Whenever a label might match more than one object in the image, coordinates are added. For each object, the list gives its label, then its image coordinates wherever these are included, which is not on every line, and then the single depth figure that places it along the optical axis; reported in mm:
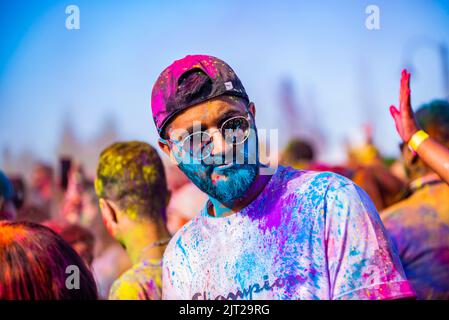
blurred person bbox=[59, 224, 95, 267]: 3544
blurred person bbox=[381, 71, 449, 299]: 3012
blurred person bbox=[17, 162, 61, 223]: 6634
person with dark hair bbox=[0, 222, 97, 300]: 2004
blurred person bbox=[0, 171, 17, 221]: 3797
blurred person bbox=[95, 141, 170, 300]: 2842
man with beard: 1744
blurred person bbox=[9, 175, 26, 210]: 4221
